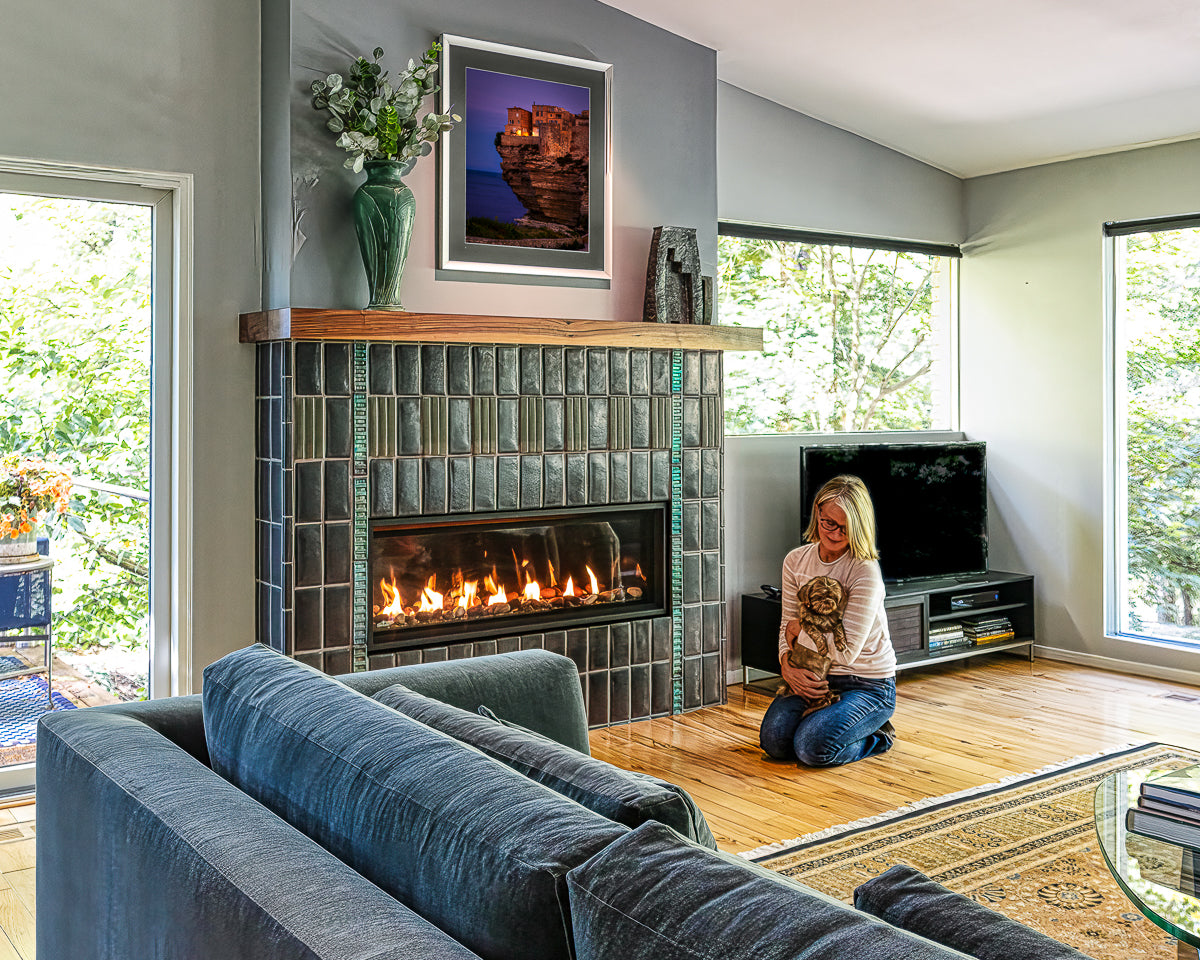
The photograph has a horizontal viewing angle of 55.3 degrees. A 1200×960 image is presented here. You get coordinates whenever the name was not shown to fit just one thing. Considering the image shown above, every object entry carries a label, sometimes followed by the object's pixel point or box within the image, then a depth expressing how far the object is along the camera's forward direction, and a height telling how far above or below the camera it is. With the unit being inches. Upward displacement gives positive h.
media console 199.5 -28.5
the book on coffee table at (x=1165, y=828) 88.2 -28.9
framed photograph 163.3 +43.5
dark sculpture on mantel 180.4 +28.6
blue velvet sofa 41.4 -17.7
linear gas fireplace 161.6 -16.8
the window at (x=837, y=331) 211.2 +25.6
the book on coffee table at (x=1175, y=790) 89.1 -26.4
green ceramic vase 149.9 +31.2
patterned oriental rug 108.2 -43.0
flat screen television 207.8 -7.2
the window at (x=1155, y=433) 209.2 +5.2
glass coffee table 76.2 -30.2
